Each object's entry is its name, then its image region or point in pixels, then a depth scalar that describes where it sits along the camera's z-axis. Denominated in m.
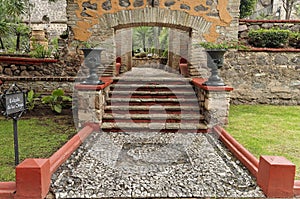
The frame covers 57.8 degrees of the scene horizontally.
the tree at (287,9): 10.68
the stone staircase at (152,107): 4.61
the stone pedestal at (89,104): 4.32
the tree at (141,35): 21.73
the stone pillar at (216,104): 4.39
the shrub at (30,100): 5.60
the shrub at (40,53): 6.52
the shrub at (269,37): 6.42
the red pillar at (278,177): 2.36
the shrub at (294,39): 6.53
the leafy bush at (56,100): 5.62
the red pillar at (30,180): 2.25
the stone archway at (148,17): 5.89
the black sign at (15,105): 2.86
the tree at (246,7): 9.02
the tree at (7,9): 6.31
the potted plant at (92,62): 4.34
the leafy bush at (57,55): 6.46
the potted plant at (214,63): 4.28
